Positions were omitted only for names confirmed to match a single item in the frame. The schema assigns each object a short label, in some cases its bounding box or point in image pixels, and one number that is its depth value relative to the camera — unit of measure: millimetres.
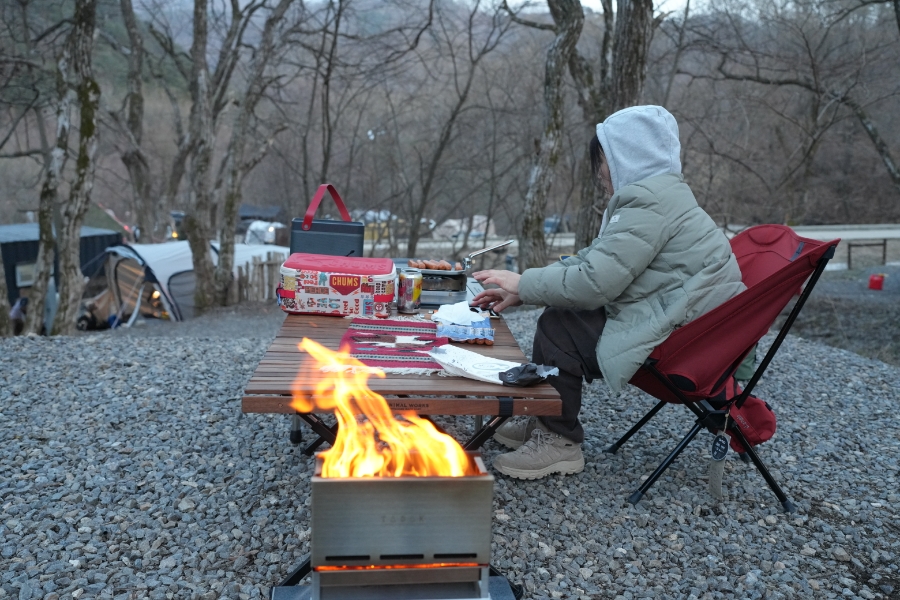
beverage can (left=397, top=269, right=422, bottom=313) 2977
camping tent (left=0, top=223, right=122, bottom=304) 15023
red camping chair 2445
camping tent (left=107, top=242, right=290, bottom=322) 13273
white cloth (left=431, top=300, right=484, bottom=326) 2748
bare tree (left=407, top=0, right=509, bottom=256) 13313
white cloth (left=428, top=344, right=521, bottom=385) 2094
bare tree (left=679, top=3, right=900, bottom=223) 9039
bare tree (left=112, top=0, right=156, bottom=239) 14891
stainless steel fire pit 1592
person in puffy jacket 2463
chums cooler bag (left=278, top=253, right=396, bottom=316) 2811
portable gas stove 3268
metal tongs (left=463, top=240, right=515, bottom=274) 3288
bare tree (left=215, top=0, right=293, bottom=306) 12133
